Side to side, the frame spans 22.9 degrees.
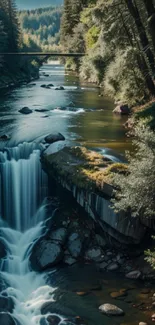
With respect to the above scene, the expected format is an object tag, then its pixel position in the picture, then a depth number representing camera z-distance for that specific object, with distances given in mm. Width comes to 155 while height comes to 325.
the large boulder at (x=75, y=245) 15086
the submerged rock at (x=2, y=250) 15708
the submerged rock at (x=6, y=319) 11891
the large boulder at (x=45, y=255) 14820
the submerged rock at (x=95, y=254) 14716
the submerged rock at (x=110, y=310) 11805
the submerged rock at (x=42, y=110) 33719
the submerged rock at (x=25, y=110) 32469
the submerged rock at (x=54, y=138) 22281
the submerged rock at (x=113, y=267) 14092
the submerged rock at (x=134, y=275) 13469
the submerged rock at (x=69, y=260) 14781
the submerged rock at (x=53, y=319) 11807
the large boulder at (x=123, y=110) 32875
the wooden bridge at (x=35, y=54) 62541
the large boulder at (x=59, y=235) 15617
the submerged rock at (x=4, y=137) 23441
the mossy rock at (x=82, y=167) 15828
